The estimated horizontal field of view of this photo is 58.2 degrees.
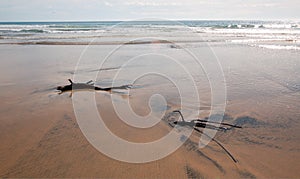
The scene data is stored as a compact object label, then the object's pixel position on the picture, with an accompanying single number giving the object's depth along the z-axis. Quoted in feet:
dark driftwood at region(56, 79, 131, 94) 27.50
